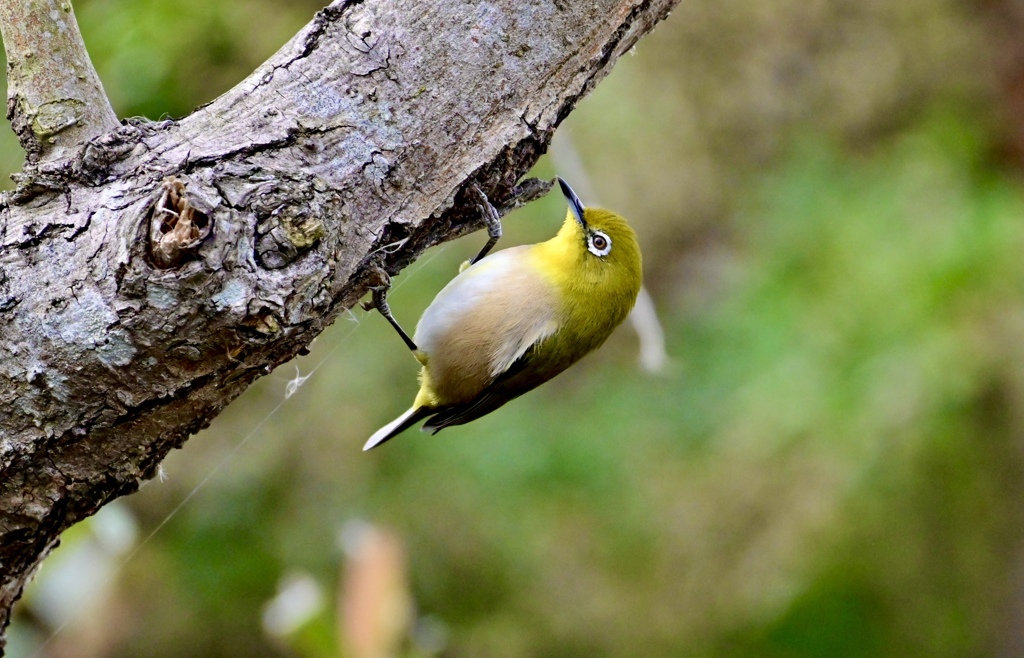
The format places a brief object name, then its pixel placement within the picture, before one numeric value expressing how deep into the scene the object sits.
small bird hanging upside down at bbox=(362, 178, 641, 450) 4.95
